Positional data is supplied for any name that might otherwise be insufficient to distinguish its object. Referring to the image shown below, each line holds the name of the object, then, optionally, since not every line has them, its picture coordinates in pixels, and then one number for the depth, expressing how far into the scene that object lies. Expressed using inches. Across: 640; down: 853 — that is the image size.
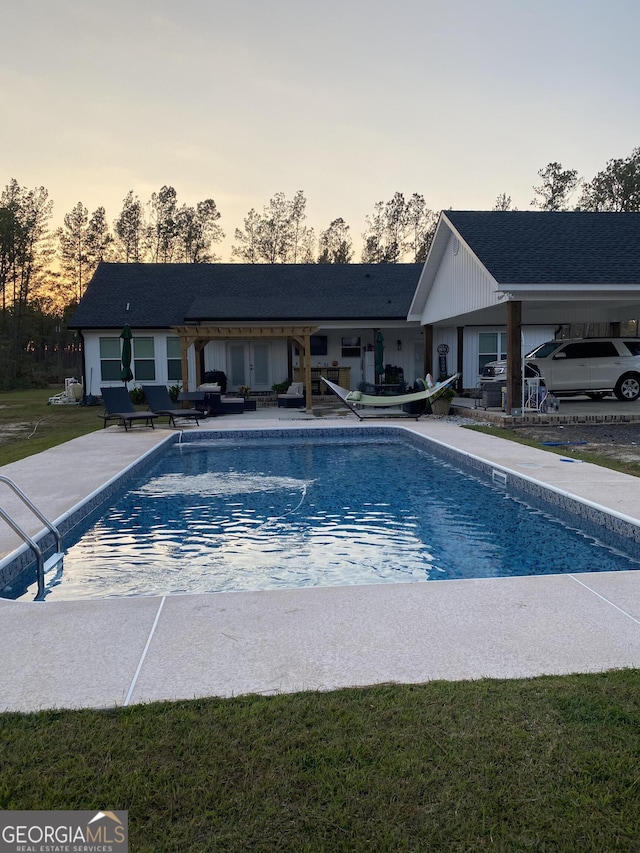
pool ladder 189.4
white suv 671.8
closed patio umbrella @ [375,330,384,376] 781.9
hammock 645.9
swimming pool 217.9
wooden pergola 733.3
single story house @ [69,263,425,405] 904.3
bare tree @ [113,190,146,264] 1890.3
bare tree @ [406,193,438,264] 1941.4
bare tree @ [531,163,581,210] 1716.3
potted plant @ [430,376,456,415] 702.5
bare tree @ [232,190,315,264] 1909.4
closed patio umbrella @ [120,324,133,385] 749.3
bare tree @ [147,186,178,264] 1893.5
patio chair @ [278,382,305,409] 807.7
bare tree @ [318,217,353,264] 1995.6
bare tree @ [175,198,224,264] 1895.9
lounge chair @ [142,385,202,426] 604.7
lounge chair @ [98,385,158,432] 567.2
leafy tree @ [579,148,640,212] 1610.5
